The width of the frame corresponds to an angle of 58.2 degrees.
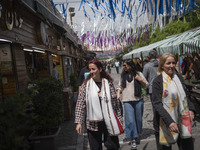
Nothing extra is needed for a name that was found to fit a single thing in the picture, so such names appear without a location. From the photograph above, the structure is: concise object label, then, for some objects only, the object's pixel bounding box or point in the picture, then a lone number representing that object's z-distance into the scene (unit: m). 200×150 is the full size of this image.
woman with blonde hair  2.48
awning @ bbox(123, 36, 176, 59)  11.63
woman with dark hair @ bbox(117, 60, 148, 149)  4.00
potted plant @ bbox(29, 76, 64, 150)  3.77
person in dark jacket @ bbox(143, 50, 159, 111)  5.05
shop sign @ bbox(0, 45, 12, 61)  4.44
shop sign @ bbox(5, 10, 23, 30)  4.25
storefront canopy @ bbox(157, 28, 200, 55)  6.10
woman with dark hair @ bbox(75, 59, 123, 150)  2.76
